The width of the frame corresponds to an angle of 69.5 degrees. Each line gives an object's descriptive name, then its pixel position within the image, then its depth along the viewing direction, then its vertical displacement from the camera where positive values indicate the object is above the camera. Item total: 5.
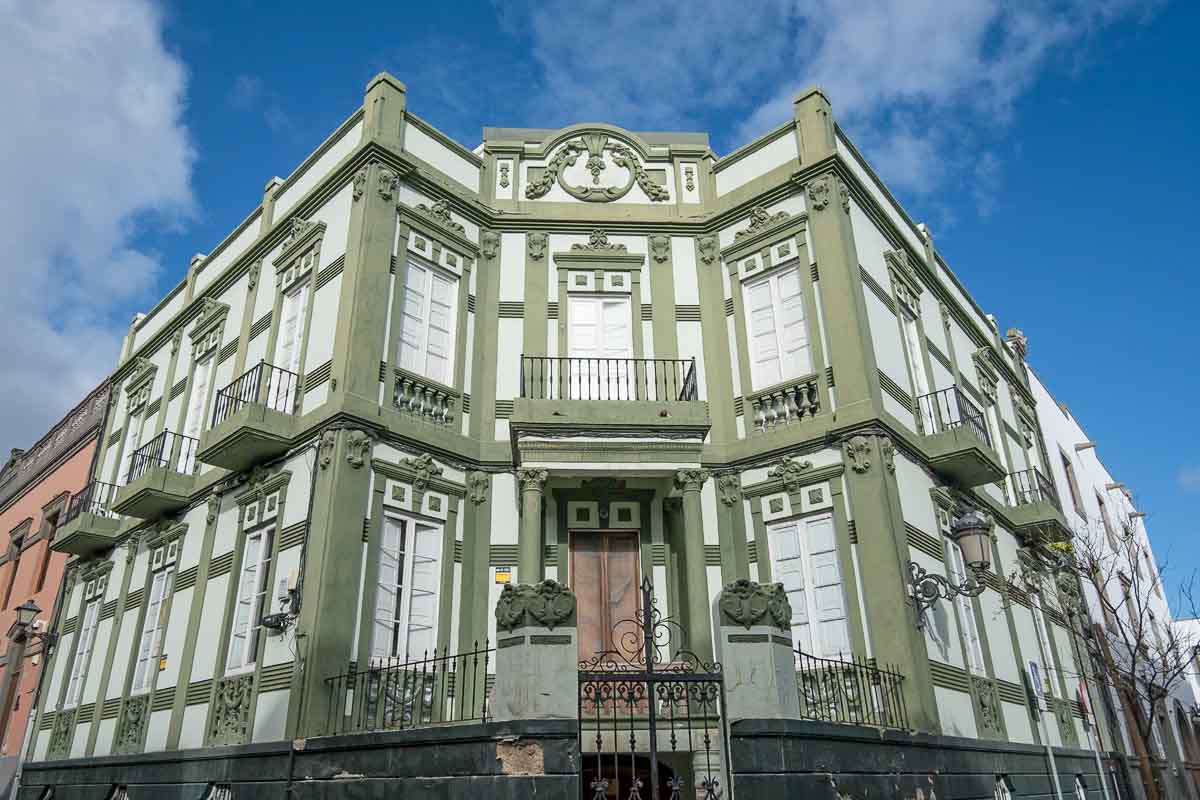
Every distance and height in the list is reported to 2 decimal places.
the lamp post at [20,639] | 16.47 +3.71
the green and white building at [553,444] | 12.17 +5.30
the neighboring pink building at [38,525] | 20.53 +7.94
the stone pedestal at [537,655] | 7.75 +1.38
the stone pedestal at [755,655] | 7.96 +1.39
